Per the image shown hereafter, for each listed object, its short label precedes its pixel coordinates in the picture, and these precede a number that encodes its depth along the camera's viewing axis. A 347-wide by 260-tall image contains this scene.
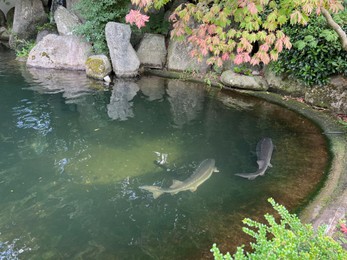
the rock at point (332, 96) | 8.69
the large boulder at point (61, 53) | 14.03
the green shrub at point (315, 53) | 8.85
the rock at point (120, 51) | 12.93
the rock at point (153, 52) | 14.09
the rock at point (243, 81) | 10.94
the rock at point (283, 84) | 10.12
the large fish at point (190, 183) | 5.38
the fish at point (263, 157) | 5.89
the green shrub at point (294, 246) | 2.22
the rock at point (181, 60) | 13.04
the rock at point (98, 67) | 12.71
